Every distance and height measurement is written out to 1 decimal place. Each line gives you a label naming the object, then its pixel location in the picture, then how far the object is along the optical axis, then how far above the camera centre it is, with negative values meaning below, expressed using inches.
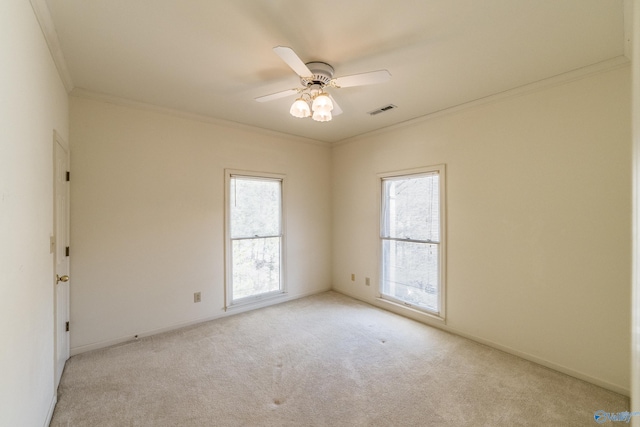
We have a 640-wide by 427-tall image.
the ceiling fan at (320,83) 74.4 +38.8
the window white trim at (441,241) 129.4 -14.0
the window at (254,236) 150.0 -13.8
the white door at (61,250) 85.0 -12.7
